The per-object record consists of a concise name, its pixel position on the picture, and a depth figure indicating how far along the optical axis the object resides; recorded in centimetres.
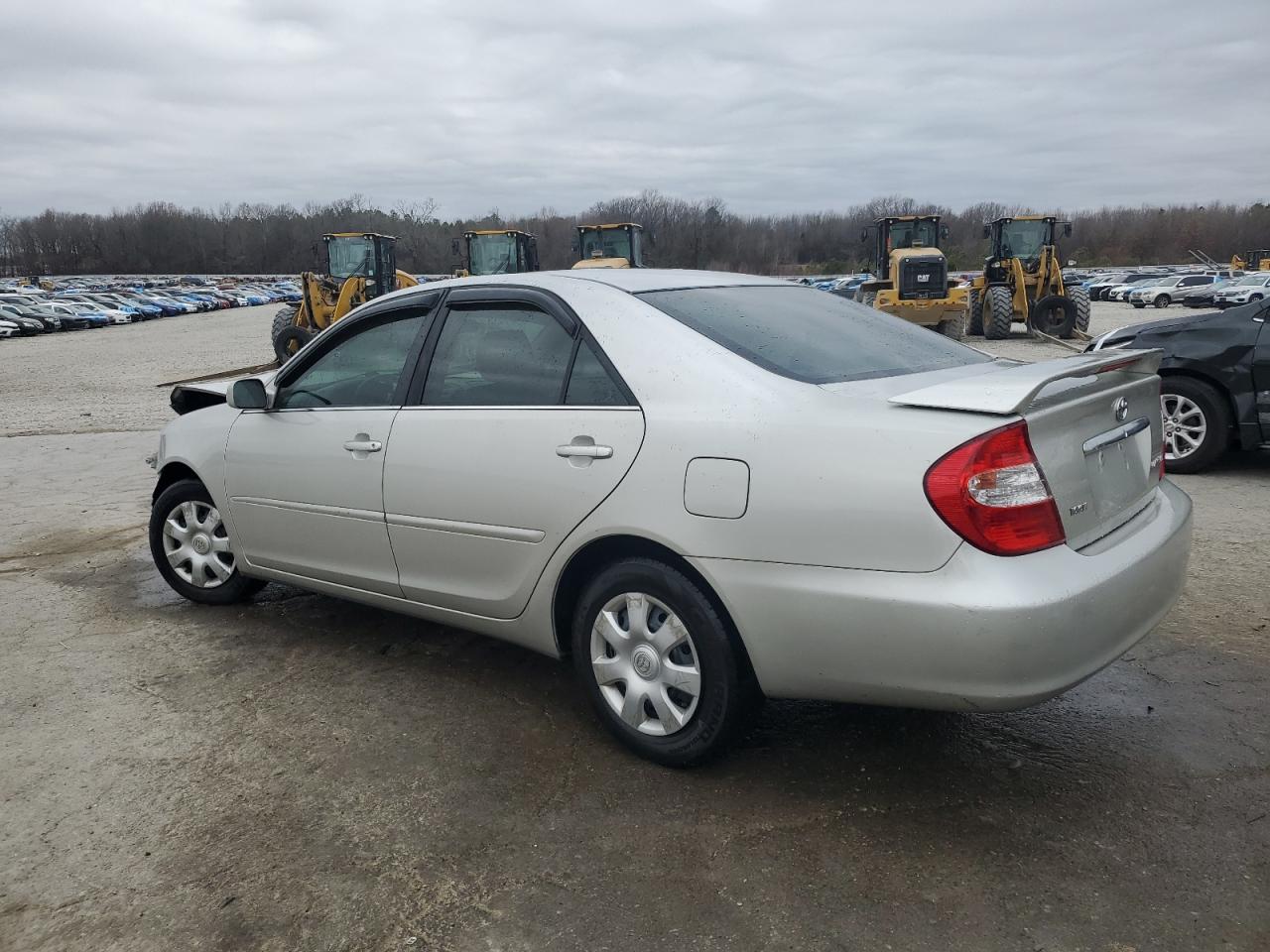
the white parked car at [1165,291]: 4012
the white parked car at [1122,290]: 4637
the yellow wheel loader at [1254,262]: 5306
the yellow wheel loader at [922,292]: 2231
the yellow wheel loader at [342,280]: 2217
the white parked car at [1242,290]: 3455
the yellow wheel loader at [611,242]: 2450
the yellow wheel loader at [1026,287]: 2241
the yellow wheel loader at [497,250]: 2453
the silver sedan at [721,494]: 264
